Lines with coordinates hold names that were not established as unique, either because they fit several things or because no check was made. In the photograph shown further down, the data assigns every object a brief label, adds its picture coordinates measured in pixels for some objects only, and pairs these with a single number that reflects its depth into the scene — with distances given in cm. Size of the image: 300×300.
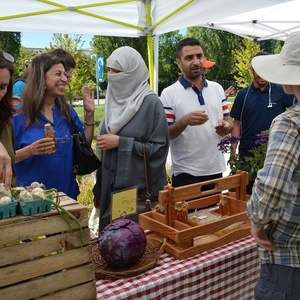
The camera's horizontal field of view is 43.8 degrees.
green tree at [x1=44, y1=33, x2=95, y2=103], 1085
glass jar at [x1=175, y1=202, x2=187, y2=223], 154
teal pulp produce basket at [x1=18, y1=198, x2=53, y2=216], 102
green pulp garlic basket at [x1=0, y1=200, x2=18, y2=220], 99
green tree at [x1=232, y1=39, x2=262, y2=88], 1914
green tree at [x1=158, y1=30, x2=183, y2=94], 2548
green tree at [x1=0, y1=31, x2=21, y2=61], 1529
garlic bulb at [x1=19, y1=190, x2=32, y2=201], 104
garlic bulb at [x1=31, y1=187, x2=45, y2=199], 105
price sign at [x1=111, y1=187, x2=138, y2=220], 145
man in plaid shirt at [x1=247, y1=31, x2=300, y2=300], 102
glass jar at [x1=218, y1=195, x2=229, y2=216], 178
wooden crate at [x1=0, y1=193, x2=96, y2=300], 99
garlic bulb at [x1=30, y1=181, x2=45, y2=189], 114
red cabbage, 125
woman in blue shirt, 215
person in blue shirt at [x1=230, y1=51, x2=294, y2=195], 294
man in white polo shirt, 260
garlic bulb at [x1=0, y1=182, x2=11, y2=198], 104
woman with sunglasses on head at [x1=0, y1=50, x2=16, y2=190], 147
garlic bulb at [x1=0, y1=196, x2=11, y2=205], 100
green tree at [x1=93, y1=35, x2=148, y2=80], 1869
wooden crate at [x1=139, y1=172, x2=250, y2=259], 140
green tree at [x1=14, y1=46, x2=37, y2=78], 2201
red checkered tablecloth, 122
